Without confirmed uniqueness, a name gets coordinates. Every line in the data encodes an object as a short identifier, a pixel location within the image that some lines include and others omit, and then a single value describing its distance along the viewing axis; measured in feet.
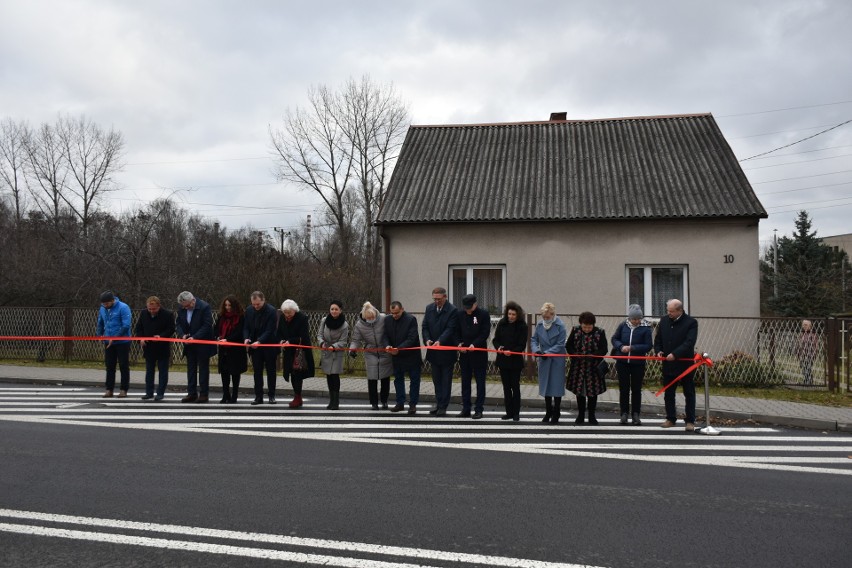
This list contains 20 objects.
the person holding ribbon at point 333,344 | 37.27
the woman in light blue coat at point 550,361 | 33.86
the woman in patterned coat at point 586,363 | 33.65
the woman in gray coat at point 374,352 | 37.17
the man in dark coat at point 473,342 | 35.42
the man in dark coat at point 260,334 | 38.60
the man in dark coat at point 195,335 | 38.86
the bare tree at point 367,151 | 137.39
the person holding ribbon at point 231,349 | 38.52
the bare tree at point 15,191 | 152.66
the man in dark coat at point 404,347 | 36.29
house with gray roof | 53.57
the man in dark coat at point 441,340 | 35.91
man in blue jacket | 40.01
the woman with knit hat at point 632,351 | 33.24
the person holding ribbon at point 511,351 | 34.53
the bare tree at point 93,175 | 151.33
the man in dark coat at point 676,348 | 32.14
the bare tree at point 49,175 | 149.07
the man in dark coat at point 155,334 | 39.50
